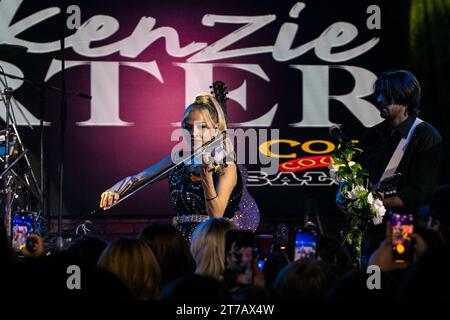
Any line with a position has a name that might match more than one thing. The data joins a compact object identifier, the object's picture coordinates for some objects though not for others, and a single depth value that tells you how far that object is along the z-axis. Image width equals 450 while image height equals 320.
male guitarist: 5.11
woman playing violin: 5.39
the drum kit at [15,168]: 6.79
